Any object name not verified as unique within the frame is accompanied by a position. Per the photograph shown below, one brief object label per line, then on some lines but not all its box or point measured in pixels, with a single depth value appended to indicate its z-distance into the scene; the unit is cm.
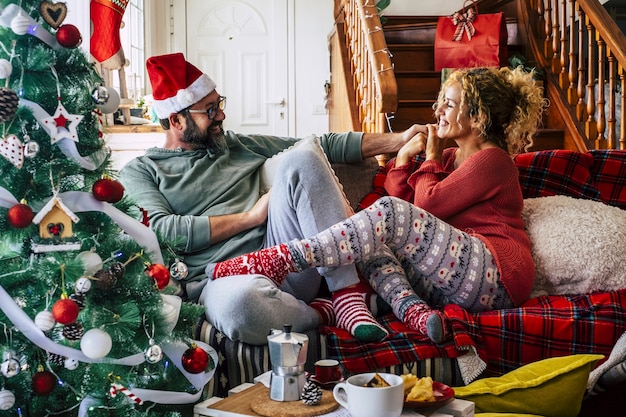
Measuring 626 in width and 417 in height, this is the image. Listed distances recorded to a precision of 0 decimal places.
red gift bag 514
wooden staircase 434
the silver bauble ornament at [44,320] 161
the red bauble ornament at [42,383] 169
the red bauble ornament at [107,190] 171
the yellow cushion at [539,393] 190
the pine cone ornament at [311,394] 164
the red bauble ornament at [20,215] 159
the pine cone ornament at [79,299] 165
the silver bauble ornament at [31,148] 160
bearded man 215
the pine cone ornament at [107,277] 165
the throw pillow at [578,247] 245
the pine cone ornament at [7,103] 157
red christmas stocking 407
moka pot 166
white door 723
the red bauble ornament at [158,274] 176
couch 213
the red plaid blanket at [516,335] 216
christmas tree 162
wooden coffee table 159
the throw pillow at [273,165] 258
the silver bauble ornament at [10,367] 158
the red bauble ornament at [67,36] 165
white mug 149
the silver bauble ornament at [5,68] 158
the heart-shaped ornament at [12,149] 158
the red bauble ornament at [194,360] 181
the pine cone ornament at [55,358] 169
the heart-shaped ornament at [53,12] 164
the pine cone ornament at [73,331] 163
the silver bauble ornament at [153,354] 169
